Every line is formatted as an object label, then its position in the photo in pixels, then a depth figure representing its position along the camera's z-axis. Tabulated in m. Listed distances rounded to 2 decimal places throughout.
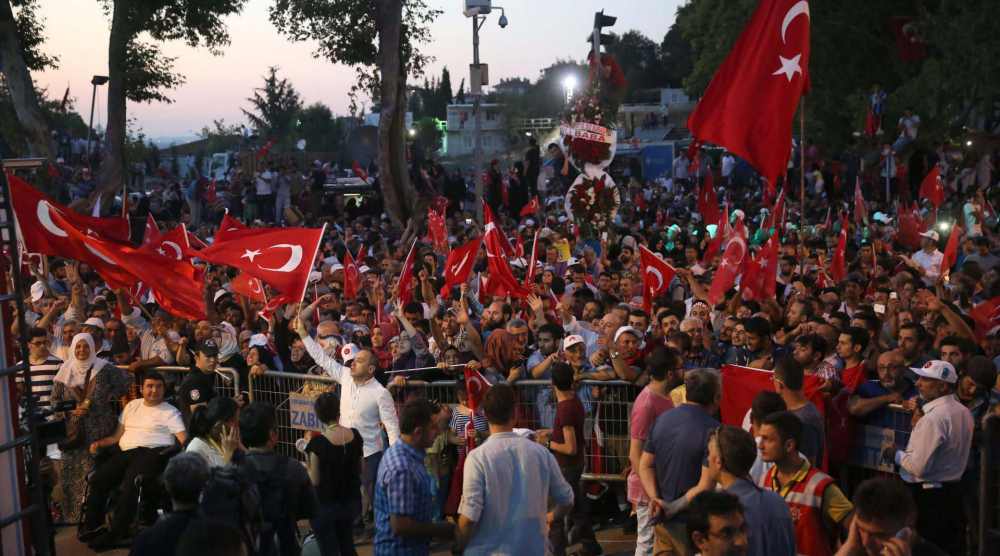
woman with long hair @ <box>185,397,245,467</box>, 6.40
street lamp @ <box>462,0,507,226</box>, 21.66
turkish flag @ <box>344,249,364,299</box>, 13.41
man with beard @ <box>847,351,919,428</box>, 6.92
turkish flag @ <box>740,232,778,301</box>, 10.86
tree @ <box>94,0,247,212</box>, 21.55
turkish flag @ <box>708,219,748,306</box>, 10.86
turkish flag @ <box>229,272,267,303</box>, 11.61
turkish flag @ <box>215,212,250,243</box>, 10.52
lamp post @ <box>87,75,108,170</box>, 24.00
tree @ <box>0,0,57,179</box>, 20.84
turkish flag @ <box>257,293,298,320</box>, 9.70
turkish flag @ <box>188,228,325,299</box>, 9.62
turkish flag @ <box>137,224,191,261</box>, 12.26
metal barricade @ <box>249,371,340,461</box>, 9.06
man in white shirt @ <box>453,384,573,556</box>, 5.22
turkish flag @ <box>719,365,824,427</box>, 7.04
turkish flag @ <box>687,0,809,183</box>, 9.83
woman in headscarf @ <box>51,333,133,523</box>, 8.82
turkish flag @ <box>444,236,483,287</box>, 12.70
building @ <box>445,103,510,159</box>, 93.81
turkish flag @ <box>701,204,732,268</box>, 14.68
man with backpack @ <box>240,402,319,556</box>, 5.90
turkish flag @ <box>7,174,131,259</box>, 9.26
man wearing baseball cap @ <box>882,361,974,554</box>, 6.24
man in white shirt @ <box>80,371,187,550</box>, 8.38
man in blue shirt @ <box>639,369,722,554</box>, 5.93
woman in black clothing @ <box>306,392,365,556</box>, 6.67
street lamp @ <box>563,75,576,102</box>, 18.84
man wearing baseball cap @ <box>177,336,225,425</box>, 8.68
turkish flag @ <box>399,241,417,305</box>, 12.05
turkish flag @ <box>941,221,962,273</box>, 12.05
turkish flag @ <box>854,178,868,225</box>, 18.26
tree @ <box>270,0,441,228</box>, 23.05
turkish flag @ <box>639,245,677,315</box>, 11.01
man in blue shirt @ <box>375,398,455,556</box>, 5.30
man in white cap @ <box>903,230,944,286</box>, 13.48
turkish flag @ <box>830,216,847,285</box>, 13.15
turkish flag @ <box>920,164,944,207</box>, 18.17
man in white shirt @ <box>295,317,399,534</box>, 7.72
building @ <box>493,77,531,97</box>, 136.75
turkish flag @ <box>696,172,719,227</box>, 18.93
